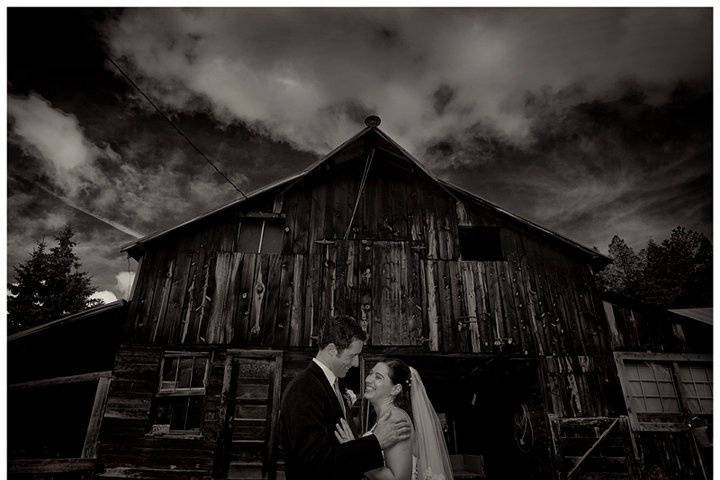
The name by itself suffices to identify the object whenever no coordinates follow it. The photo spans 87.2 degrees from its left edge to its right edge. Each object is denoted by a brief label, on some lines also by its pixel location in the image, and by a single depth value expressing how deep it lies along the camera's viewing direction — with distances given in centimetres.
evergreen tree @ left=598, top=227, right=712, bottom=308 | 1888
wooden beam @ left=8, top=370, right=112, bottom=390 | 738
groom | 305
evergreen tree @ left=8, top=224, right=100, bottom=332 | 2173
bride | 378
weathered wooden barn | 711
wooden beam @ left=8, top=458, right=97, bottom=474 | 629
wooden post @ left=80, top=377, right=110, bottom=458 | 680
